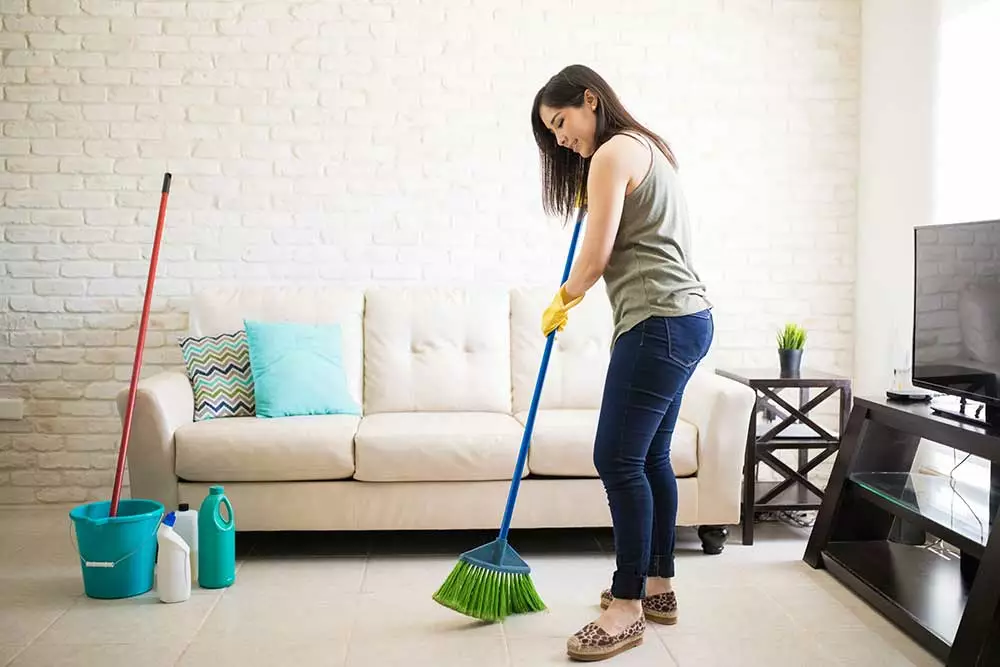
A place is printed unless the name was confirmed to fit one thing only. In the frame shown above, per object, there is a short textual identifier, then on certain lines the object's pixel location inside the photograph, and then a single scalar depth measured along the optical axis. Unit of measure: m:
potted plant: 3.56
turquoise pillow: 3.39
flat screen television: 2.61
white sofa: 3.11
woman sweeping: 2.32
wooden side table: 3.35
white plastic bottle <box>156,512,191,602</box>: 2.74
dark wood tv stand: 2.25
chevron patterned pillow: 3.40
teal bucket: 2.76
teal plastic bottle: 2.86
